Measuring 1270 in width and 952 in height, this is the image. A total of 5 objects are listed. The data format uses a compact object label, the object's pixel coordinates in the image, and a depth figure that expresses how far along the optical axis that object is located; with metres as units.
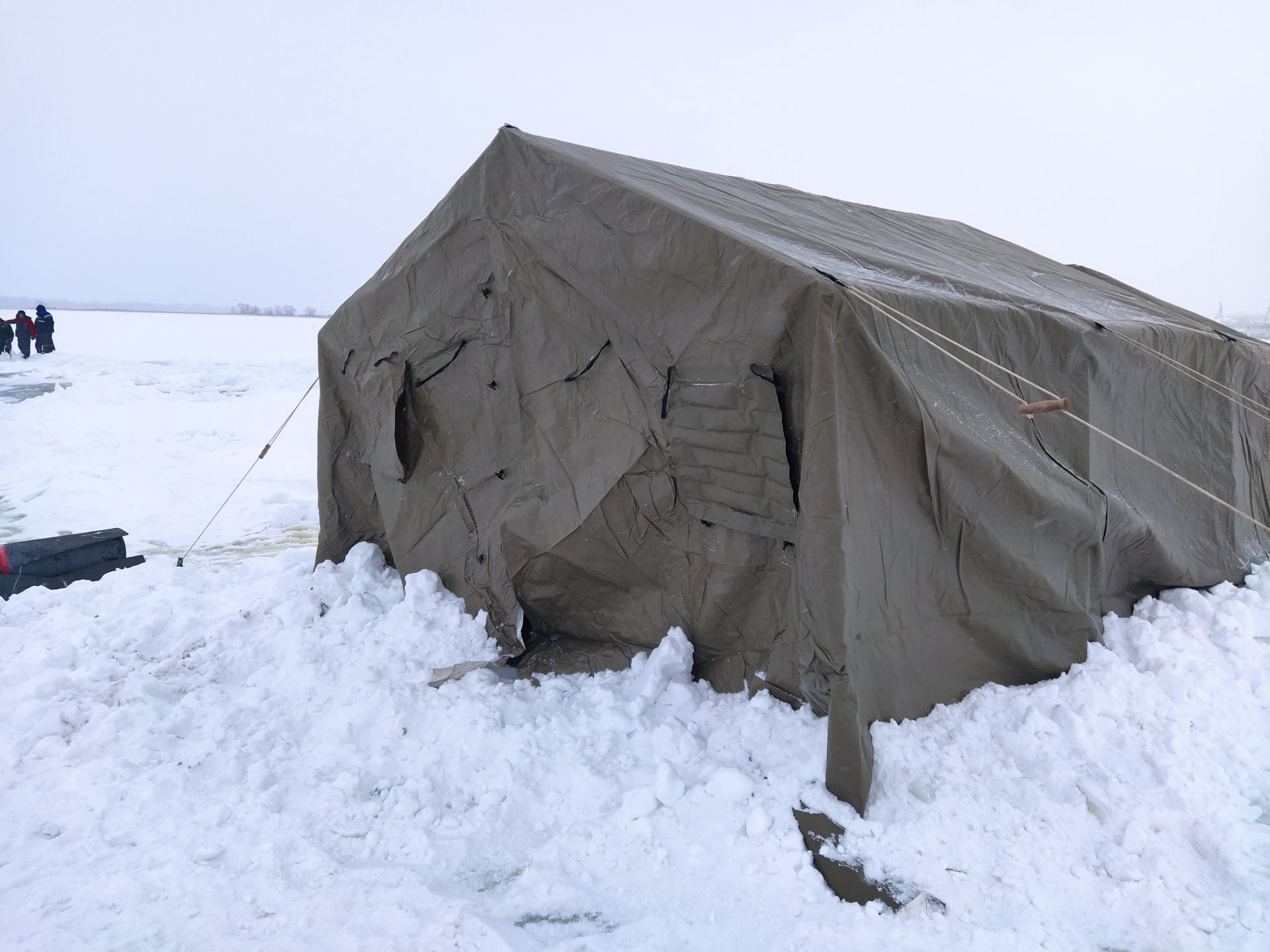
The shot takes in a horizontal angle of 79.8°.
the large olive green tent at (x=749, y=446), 2.92
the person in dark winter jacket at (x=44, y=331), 19.38
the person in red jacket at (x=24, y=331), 18.62
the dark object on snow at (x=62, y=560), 4.66
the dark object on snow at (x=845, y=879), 2.41
